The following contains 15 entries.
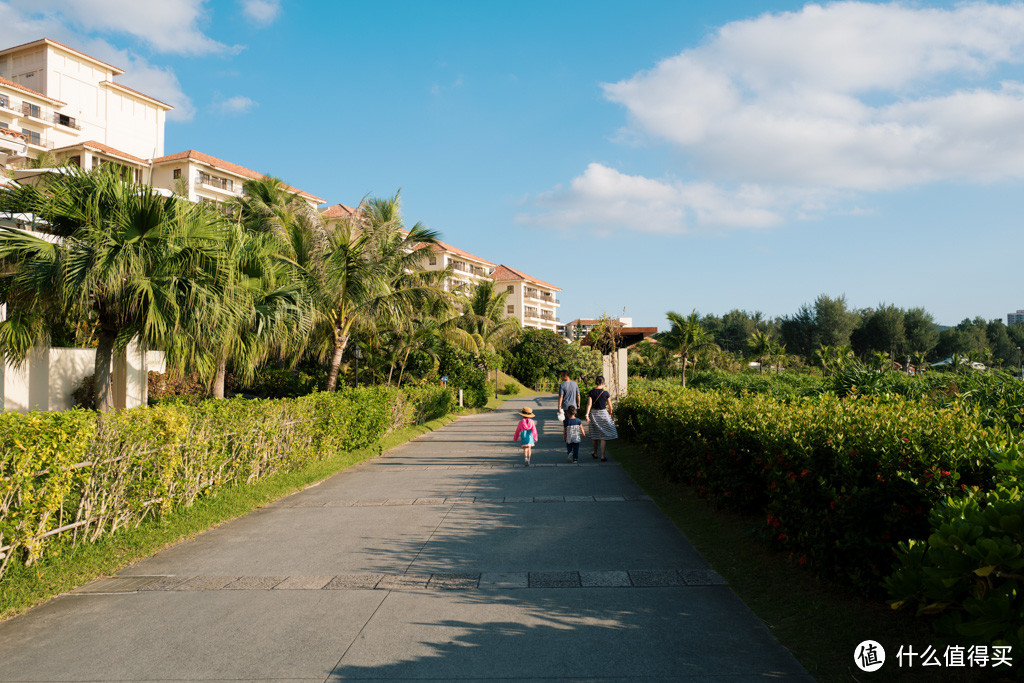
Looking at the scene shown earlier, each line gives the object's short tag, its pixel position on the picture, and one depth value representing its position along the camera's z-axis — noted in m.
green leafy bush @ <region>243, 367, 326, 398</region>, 29.28
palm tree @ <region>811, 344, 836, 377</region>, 49.69
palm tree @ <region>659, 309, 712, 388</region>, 44.53
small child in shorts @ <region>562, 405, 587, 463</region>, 13.18
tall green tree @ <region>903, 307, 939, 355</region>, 63.34
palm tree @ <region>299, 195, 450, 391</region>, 19.09
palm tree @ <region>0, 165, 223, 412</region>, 10.17
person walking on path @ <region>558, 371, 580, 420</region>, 14.25
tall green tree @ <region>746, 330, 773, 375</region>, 57.78
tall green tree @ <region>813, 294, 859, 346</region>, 66.19
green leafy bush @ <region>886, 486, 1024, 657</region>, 2.76
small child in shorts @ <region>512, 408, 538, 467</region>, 13.08
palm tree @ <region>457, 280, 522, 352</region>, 44.33
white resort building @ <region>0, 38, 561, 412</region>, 49.41
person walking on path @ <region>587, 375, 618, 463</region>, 13.41
